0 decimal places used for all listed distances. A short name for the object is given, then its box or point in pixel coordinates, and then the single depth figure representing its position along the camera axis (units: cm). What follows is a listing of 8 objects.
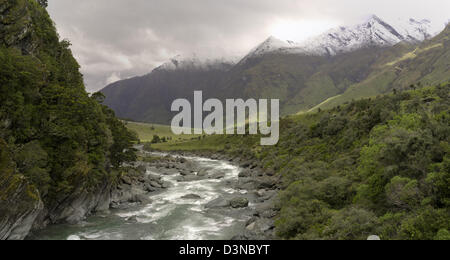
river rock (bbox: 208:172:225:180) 7157
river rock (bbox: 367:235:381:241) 1815
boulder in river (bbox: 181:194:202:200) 4875
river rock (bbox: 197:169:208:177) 7513
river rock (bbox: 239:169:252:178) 6994
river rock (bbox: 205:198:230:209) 4252
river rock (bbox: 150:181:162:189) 5925
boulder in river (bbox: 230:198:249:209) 4194
